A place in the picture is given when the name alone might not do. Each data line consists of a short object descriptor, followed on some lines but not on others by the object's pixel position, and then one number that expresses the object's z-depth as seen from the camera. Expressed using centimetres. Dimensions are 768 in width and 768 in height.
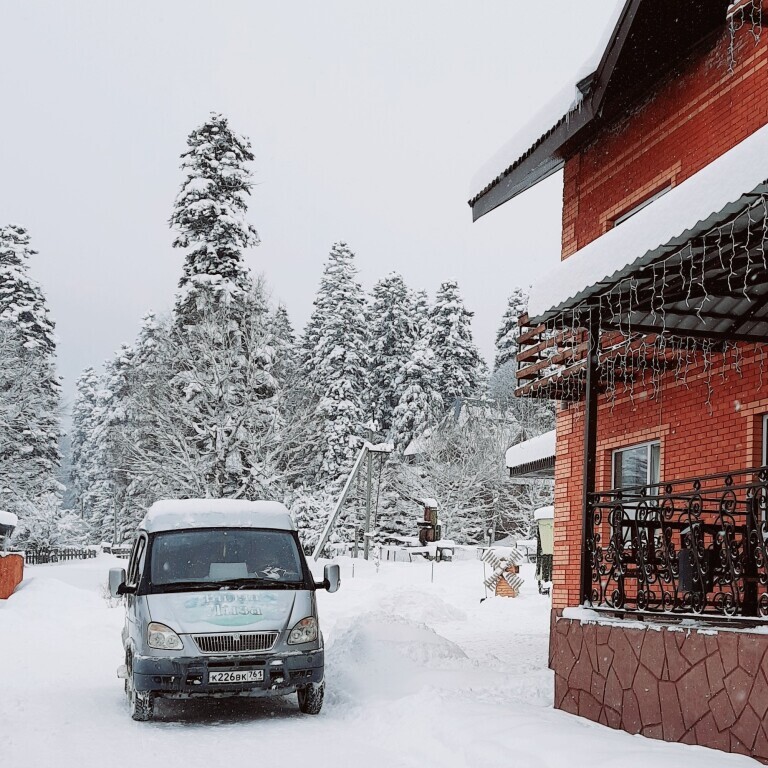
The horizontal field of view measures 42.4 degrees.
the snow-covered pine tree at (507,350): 6581
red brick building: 689
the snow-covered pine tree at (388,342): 6144
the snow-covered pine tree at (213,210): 3550
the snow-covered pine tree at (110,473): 5931
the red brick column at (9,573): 2345
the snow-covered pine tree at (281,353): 3506
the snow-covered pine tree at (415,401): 5819
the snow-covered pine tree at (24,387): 4147
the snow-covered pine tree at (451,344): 6247
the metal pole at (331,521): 3069
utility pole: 3897
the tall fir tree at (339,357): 4897
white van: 906
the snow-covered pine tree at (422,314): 6319
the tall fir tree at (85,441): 7212
